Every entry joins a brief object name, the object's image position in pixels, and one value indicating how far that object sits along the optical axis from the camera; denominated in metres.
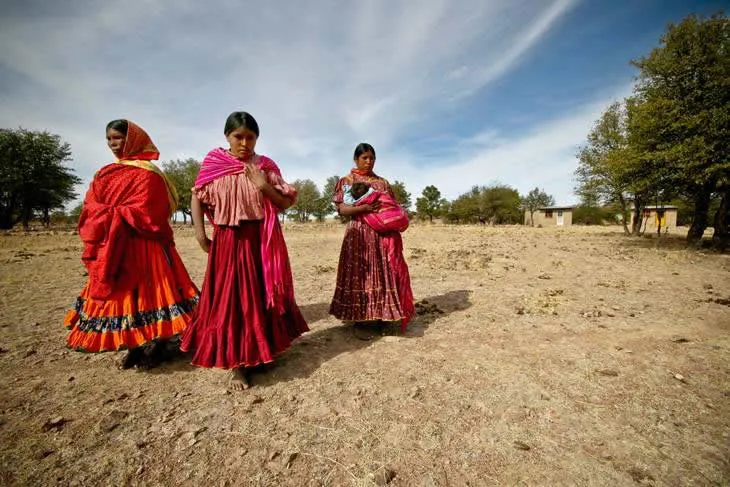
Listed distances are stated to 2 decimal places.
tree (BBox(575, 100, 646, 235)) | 21.98
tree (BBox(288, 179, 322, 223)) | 61.28
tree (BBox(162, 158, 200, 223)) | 48.23
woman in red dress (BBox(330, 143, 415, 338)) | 3.93
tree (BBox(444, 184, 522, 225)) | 57.62
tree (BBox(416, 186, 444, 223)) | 67.62
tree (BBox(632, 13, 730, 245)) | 10.21
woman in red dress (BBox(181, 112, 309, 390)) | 2.76
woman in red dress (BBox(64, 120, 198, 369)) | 2.91
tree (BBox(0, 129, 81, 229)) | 26.75
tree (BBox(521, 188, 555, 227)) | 67.19
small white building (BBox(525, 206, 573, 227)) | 56.94
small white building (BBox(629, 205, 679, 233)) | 39.78
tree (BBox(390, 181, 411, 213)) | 60.33
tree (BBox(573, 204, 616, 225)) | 60.16
